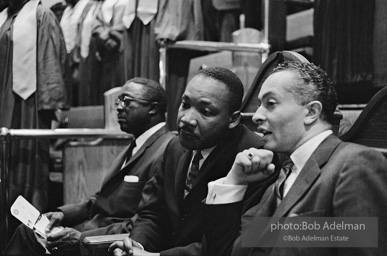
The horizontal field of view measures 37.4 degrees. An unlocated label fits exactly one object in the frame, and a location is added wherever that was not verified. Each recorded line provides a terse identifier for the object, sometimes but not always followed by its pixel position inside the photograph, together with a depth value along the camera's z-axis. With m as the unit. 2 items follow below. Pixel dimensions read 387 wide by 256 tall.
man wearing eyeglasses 2.57
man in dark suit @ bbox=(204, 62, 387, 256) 1.36
